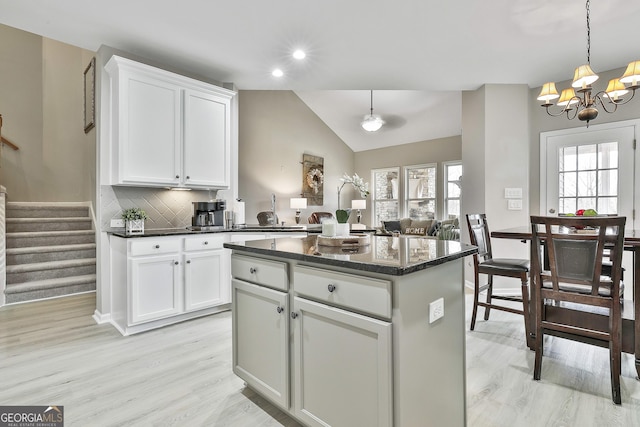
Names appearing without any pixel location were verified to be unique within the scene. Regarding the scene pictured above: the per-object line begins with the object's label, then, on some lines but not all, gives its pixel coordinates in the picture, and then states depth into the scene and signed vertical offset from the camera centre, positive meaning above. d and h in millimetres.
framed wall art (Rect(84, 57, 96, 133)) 4387 +1662
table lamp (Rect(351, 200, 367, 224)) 8342 +216
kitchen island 1229 -520
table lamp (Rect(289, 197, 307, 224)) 7176 +208
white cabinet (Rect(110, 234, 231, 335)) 2855 -627
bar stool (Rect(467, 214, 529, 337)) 2707 -476
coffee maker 3572 -15
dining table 2061 -682
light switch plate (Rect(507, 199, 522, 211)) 4176 +114
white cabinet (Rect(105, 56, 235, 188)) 3027 +857
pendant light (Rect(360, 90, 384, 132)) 6559 +1793
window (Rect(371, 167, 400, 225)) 8422 +494
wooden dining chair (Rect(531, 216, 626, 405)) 1859 -434
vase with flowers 1901 -51
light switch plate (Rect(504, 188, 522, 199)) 4164 +242
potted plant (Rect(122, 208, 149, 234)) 3031 -67
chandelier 2309 +960
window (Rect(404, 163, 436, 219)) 7734 +506
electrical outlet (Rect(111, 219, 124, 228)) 3229 -100
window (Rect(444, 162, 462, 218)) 7295 +525
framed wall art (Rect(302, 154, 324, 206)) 7844 +818
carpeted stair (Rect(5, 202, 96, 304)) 3982 -526
